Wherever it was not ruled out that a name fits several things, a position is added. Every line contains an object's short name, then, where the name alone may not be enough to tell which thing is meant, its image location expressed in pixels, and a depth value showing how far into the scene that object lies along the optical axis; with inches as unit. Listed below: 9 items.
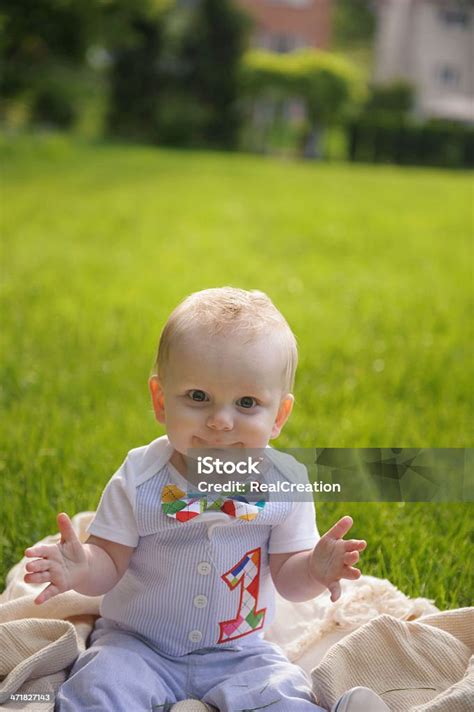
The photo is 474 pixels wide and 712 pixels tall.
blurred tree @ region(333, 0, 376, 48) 996.6
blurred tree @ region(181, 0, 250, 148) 826.2
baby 59.7
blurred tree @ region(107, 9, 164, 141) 807.7
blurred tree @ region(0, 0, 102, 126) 625.7
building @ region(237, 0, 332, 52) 948.0
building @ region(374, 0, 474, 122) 673.6
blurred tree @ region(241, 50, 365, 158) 789.2
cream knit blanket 60.1
